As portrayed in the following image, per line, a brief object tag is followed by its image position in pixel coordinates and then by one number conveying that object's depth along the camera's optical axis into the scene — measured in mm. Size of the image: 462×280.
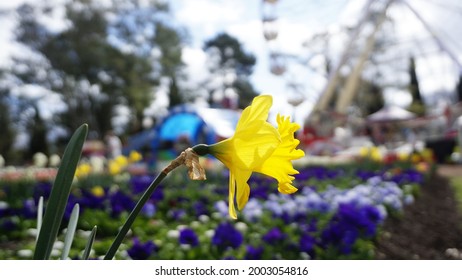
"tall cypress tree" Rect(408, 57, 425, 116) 14190
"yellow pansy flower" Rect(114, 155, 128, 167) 3509
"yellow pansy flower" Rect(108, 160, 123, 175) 3471
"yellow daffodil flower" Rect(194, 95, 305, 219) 418
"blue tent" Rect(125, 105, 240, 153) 8242
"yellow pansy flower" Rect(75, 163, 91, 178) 3135
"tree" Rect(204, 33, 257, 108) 9172
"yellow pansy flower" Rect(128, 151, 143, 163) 3626
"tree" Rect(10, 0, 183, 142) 10484
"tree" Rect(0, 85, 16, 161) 10664
